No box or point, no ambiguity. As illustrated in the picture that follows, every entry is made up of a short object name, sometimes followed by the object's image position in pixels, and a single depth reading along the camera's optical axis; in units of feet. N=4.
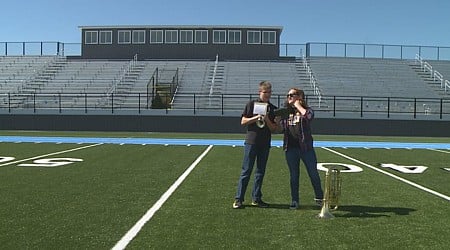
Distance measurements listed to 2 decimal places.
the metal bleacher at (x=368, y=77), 129.08
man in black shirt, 24.06
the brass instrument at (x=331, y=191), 23.13
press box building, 150.20
